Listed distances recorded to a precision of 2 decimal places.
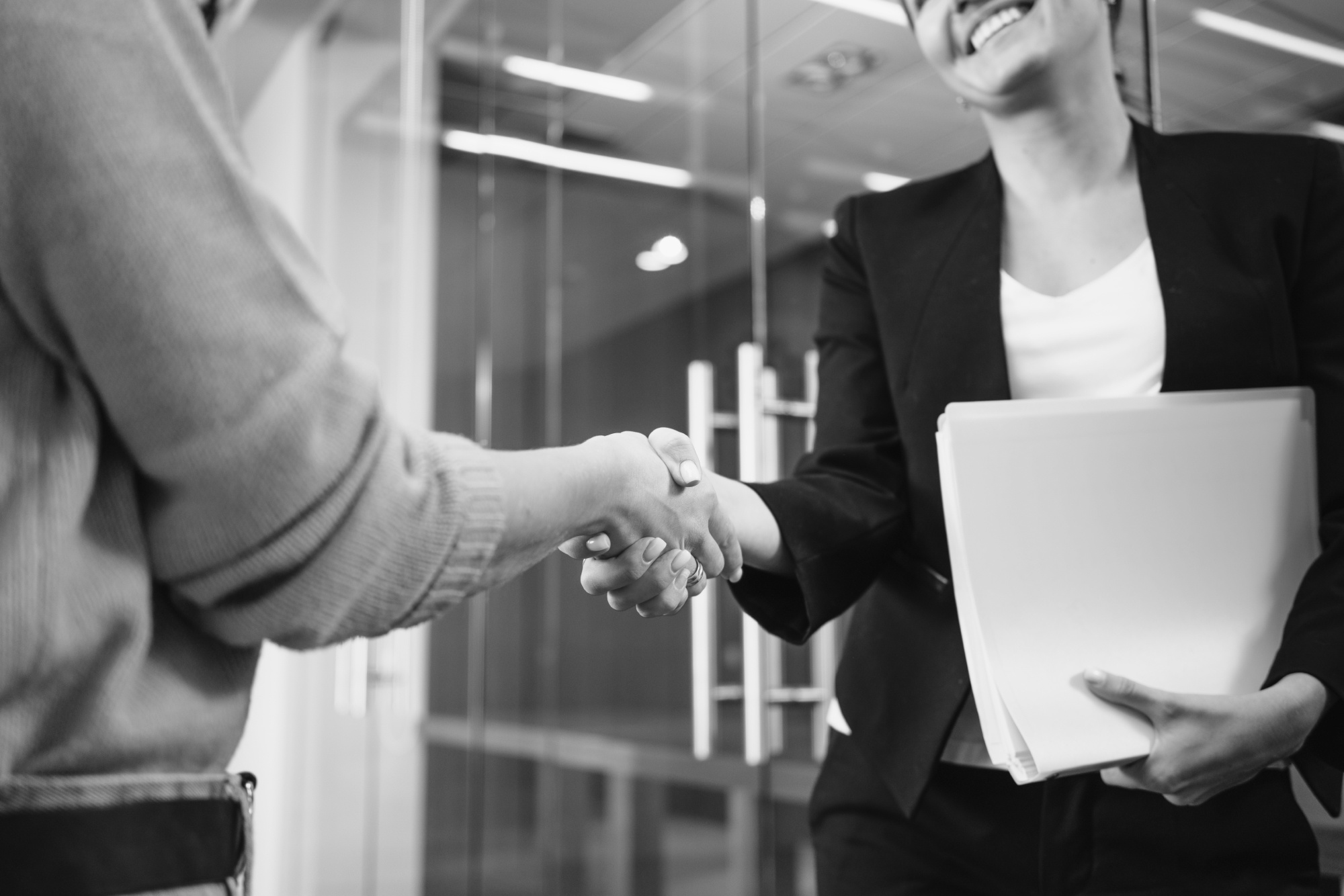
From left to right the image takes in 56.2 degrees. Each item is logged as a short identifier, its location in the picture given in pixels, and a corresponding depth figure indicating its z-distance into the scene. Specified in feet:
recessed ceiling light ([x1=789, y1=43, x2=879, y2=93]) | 7.02
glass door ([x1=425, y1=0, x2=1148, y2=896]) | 7.41
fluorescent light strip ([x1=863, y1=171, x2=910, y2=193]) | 6.56
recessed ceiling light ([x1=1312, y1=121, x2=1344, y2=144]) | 4.84
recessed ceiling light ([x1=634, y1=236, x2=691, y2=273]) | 8.84
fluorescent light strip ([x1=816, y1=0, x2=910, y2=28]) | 6.82
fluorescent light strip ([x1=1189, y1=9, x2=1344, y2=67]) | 5.04
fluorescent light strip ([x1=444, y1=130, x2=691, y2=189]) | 9.04
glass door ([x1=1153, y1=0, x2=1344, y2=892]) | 4.99
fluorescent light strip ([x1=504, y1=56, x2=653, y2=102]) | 9.32
